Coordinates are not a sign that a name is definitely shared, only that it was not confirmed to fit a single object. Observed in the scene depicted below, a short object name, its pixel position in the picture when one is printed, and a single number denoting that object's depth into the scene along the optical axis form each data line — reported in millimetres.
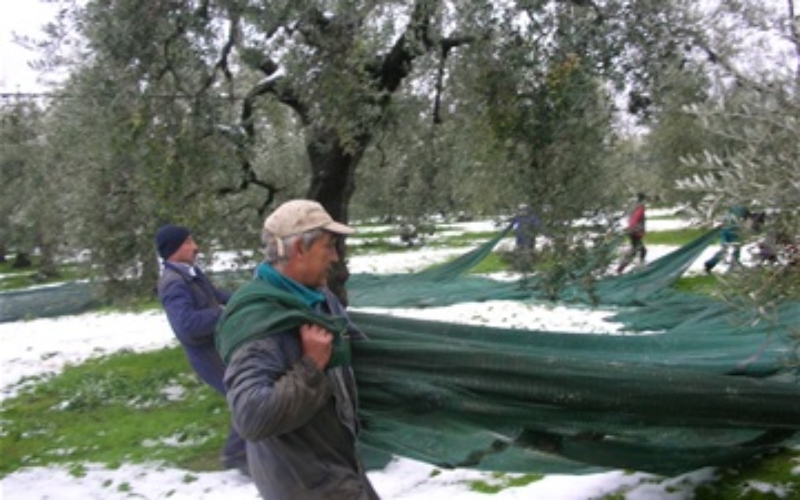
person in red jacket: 13006
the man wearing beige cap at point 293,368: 2566
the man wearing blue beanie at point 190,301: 5617
